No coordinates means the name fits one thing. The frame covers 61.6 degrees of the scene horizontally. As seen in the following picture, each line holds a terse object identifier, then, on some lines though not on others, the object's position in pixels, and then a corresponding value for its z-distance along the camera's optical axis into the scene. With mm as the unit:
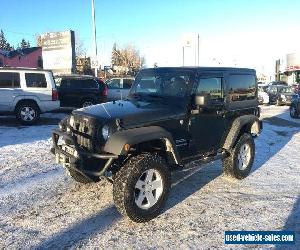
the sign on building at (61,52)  24418
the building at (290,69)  34713
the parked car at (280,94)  18223
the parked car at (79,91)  11592
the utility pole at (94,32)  20643
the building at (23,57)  32318
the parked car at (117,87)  13187
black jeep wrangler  3318
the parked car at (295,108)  12496
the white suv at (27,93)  8902
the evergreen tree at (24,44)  78232
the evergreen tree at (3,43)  72140
